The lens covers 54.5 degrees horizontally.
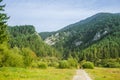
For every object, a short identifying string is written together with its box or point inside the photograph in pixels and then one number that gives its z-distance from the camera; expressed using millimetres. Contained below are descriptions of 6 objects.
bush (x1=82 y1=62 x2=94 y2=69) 53221
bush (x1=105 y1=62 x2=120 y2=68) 61080
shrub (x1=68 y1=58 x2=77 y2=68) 58692
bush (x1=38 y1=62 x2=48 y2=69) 52132
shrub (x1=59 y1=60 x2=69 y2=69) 54897
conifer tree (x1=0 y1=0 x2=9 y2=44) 23069
